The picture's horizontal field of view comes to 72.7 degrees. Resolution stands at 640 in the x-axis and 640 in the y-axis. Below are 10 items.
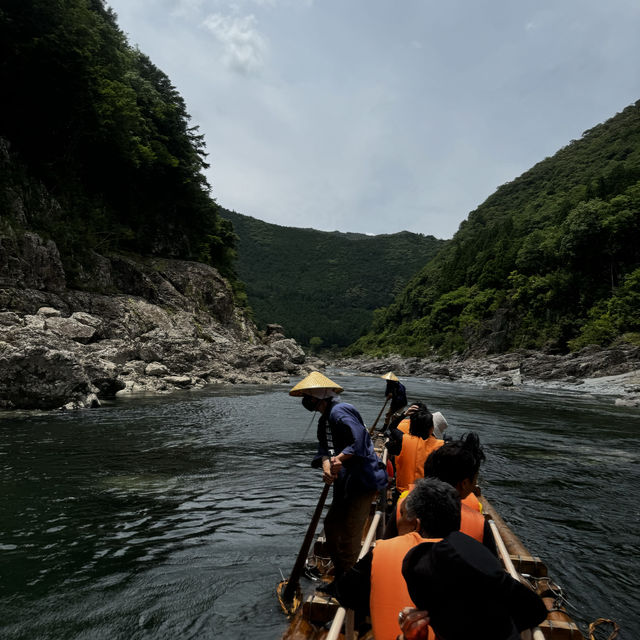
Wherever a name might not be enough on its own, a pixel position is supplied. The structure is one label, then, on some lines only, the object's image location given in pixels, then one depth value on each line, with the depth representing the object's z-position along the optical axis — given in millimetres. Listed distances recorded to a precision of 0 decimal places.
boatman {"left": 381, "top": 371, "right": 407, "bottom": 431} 10820
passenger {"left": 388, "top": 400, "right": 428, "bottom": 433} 5910
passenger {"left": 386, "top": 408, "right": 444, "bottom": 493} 5277
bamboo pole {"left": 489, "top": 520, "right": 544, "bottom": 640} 2713
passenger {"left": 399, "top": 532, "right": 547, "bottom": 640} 1771
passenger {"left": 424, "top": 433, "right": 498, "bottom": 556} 3457
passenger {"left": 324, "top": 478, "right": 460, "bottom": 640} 2309
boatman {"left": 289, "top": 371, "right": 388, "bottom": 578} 4234
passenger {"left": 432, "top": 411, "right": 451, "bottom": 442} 6324
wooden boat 3170
